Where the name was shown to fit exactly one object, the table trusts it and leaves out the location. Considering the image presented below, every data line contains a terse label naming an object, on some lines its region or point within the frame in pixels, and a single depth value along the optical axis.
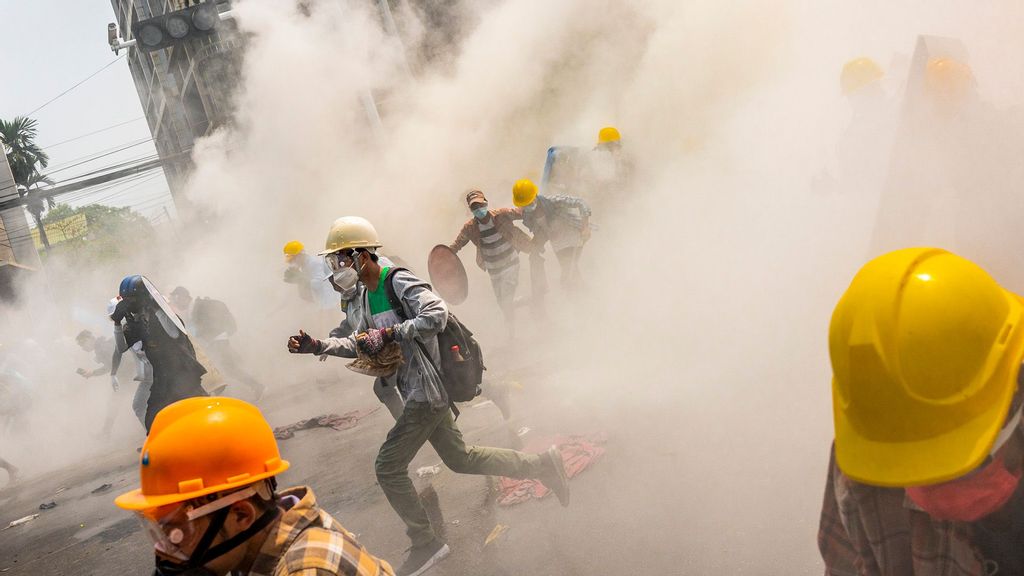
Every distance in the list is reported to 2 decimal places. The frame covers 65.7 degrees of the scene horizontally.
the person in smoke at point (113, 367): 6.67
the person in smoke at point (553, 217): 7.86
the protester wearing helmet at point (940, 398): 1.22
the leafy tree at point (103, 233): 29.89
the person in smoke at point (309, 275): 8.47
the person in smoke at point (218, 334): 9.59
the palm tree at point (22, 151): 33.19
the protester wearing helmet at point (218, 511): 1.59
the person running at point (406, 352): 3.65
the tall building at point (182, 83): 20.70
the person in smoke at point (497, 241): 7.59
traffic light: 16.70
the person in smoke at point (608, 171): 9.24
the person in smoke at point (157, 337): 6.11
